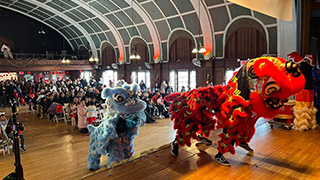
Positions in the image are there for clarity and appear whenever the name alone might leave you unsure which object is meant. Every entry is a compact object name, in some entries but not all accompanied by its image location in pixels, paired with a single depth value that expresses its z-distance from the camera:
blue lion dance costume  4.24
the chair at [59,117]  8.97
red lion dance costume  3.07
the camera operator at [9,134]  5.84
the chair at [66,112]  8.91
